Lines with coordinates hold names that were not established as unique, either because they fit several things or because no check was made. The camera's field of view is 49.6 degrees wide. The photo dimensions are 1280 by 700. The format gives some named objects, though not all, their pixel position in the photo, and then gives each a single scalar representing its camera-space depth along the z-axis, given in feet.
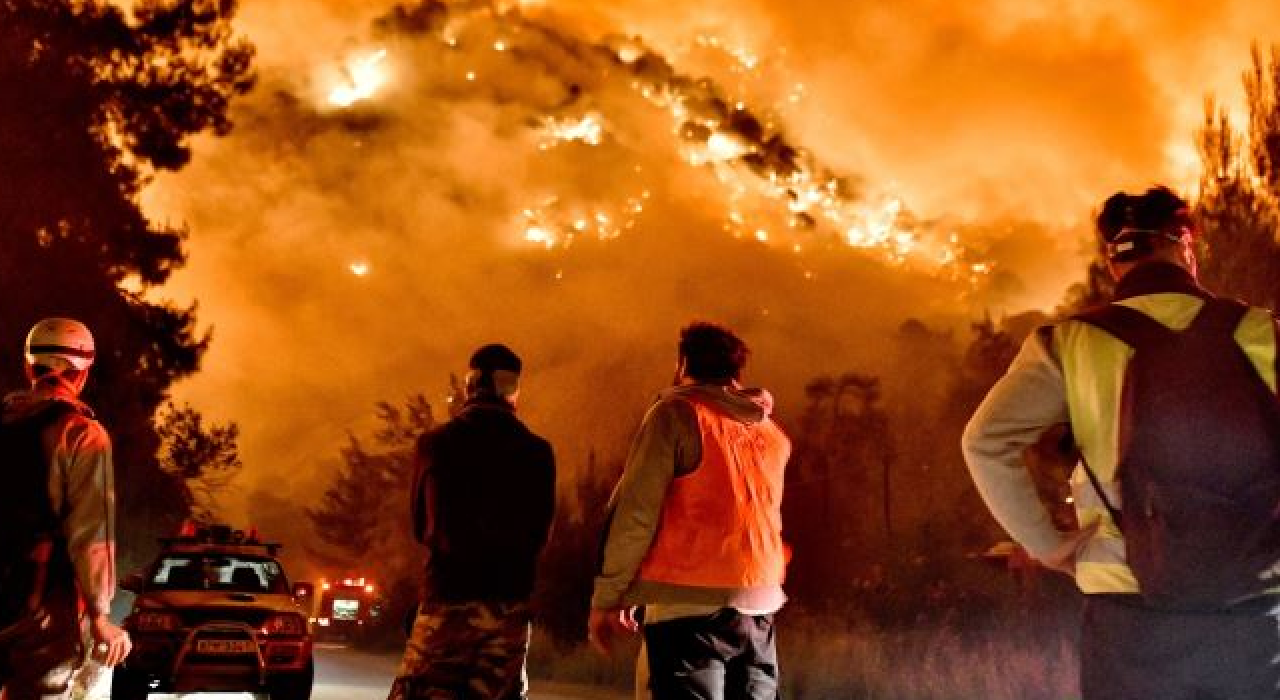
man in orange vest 15.52
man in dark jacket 17.74
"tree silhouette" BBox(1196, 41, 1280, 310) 52.95
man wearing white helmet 14.24
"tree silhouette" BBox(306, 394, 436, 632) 108.06
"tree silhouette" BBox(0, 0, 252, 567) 89.51
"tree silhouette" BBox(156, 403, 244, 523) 103.96
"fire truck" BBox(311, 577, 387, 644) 76.89
